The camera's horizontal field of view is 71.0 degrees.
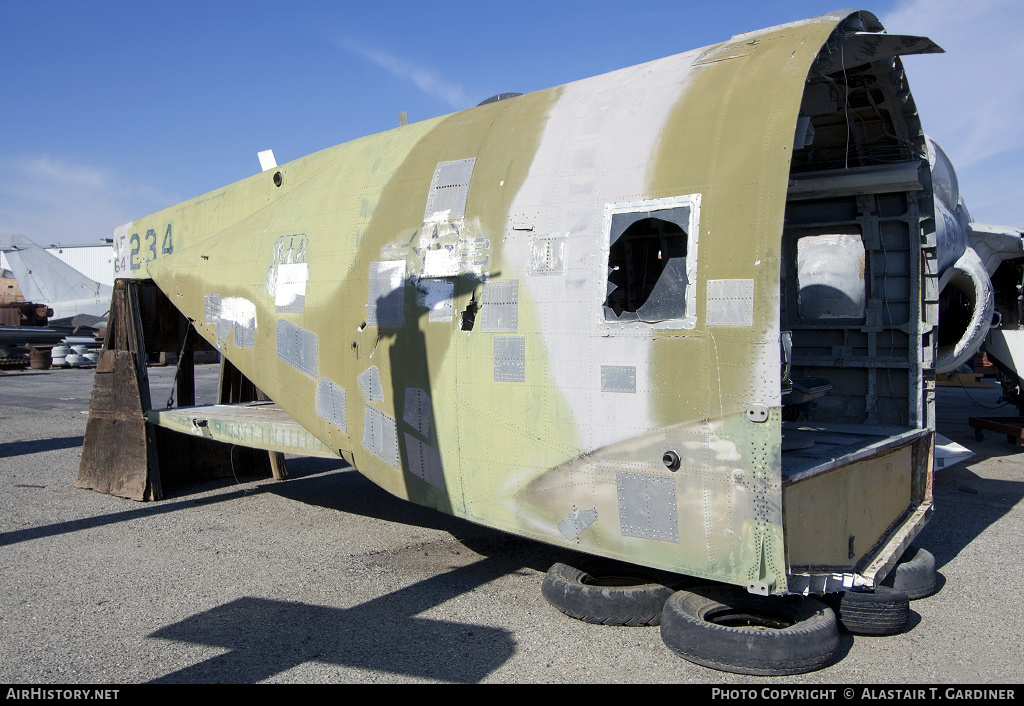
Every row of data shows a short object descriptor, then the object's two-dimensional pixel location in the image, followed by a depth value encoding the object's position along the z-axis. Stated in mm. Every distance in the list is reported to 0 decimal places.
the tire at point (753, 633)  4191
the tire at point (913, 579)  5566
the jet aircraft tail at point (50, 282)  52125
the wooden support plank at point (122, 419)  8961
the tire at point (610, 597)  4945
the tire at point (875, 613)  4754
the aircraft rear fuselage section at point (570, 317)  4430
